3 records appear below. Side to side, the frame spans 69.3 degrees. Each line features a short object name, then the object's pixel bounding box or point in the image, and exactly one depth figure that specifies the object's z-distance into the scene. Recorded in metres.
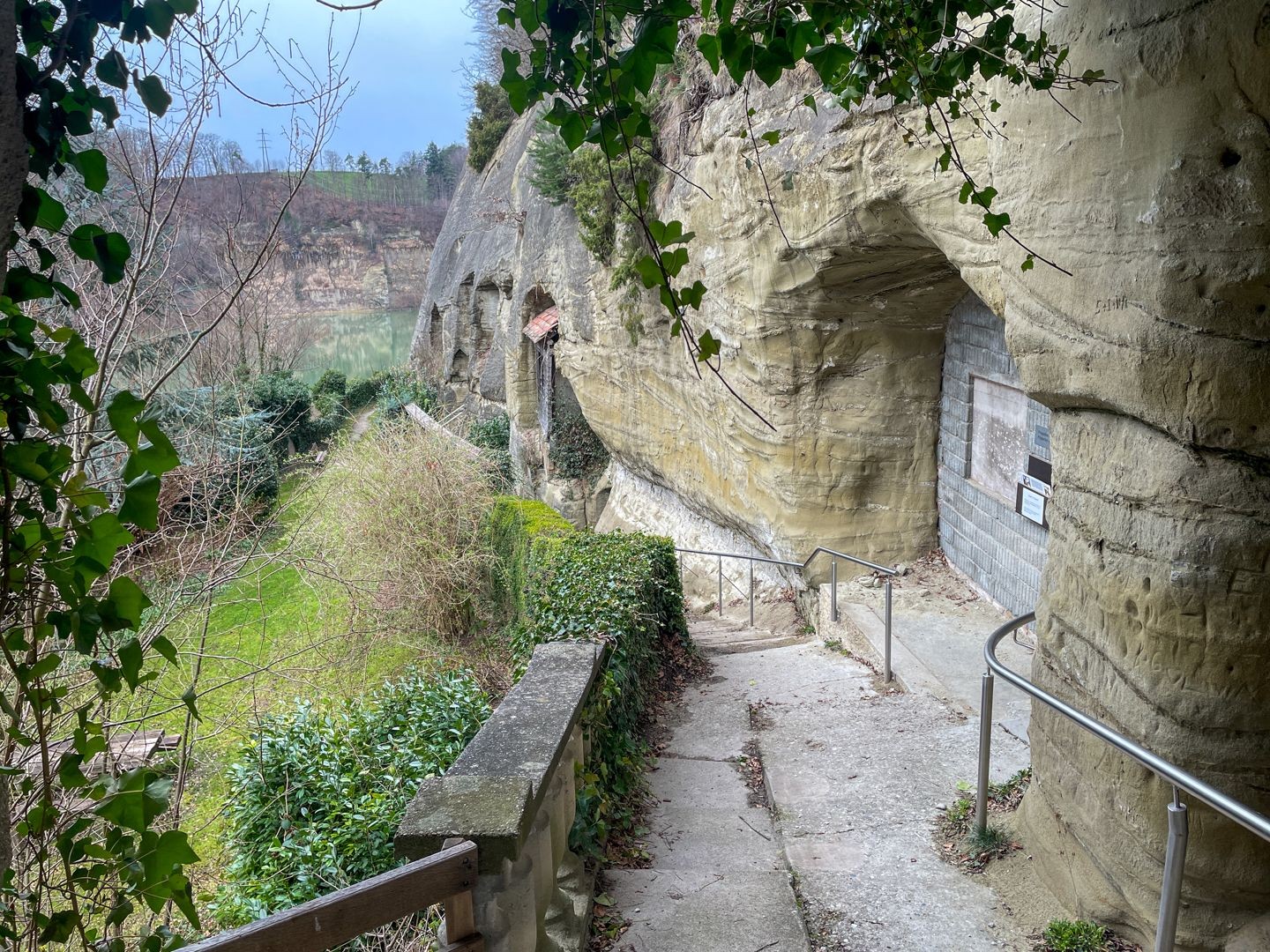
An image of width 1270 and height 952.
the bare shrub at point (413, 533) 11.49
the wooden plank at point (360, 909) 2.07
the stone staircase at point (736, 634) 9.01
